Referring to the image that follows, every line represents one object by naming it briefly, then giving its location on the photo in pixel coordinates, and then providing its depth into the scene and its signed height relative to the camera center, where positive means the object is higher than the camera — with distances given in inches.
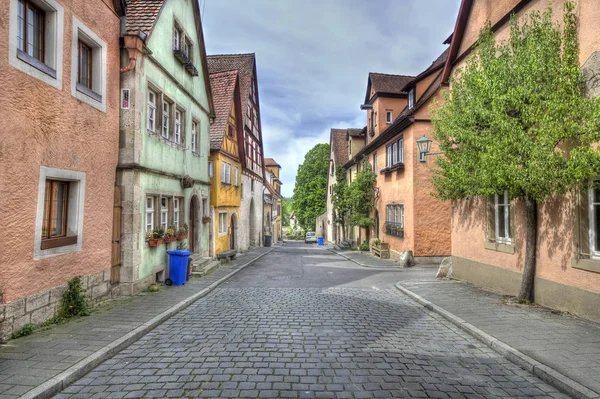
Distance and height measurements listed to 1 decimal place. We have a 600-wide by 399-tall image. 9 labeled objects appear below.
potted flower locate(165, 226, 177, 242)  448.8 -22.8
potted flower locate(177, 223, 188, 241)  491.2 -21.8
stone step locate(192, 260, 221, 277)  506.3 -76.3
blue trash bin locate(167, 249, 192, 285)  437.7 -58.7
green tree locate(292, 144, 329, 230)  1918.1 +164.7
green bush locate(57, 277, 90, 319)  275.5 -65.9
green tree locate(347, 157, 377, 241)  920.4 +47.9
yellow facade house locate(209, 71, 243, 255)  714.2 +112.8
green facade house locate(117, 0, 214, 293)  371.9 +102.1
